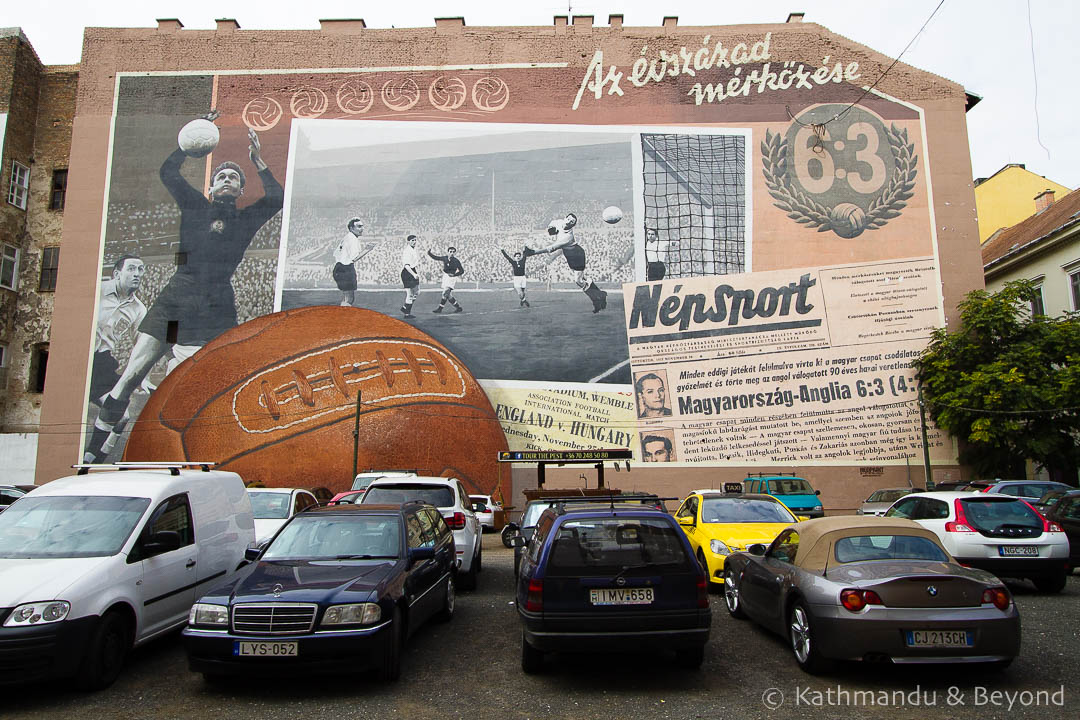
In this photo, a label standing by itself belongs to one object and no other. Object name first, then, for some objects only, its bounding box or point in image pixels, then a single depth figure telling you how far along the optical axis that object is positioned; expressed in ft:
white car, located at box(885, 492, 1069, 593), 33.47
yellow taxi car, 34.06
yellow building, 134.10
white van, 18.93
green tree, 79.30
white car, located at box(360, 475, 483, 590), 36.40
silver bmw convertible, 19.42
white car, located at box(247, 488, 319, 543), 40.01
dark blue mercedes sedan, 19.44
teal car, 63.05
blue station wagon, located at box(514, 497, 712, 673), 20.02
